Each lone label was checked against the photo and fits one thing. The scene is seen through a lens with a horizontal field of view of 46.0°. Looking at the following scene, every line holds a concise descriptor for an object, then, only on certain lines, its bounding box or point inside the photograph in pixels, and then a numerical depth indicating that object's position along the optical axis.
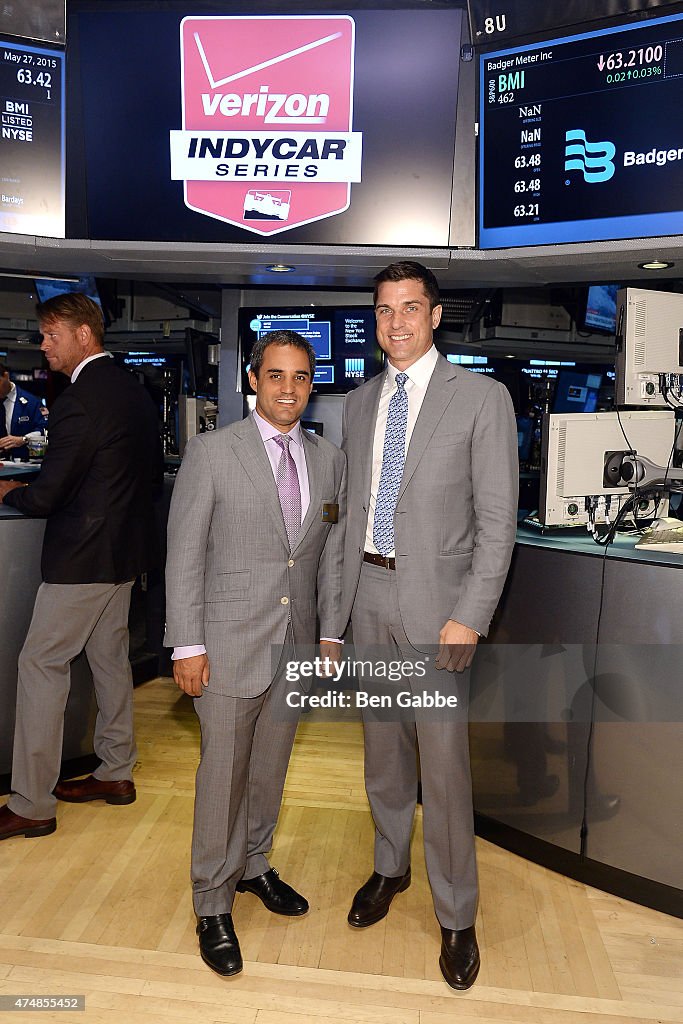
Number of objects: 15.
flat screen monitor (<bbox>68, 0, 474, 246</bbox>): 2.91
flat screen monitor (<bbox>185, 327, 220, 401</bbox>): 4.81
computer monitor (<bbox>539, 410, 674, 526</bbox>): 2.86
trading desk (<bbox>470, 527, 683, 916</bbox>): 2.45
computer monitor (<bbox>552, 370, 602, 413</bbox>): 7.71
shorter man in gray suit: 2.10
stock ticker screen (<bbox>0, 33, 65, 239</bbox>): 2.98
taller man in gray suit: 2.09
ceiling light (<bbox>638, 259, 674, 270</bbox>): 3.04
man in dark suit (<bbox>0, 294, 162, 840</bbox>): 2.77
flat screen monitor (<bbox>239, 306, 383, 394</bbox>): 4.20
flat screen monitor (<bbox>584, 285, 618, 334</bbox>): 6.60
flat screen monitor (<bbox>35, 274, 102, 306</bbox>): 6.66
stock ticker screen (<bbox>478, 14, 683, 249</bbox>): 2.68
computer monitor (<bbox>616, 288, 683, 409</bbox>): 2.86
